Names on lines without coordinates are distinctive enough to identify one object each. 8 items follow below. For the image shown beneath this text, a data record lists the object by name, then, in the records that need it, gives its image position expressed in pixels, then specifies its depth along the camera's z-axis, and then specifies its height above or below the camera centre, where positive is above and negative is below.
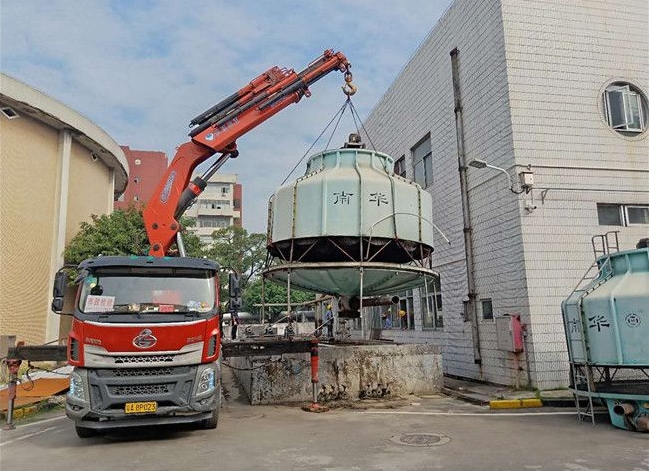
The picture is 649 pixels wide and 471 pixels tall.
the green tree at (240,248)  52.59 +8.92
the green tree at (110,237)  26.17 +5.26
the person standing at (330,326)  21.71 +0.12
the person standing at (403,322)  19.67 +0.18
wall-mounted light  12.38 +3.96
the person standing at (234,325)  10.12 +0.17
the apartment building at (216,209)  72.44 +18.00
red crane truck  7.66 -0.14
